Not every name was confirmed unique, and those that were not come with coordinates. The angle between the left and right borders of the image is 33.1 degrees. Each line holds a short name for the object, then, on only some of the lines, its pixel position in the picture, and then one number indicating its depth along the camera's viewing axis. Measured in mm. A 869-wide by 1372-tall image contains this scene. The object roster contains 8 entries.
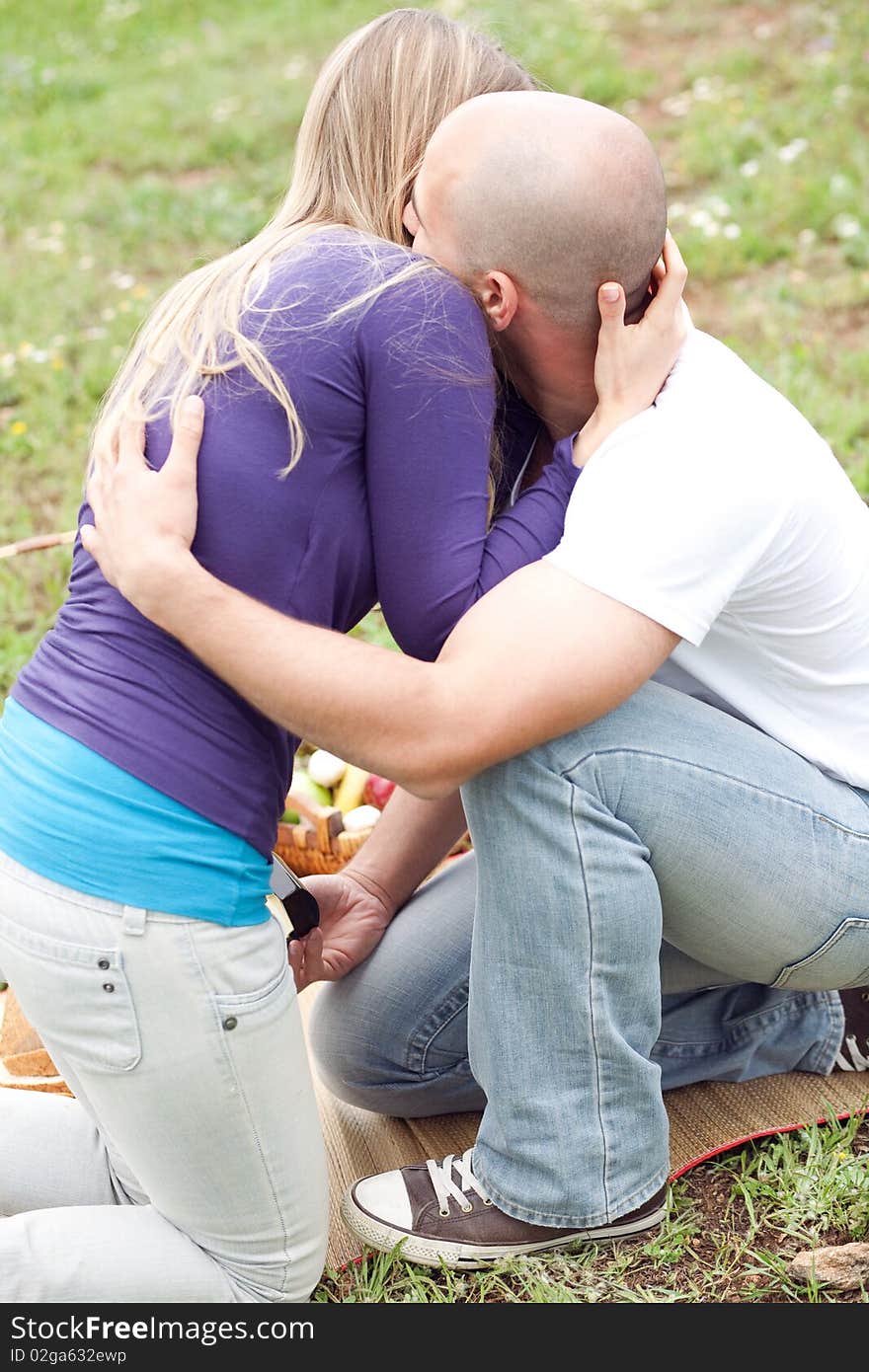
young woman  1673
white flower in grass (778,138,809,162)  5598
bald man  1665
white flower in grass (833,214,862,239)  5084
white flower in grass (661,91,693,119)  6387
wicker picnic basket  2732
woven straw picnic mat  2184
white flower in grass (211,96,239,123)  7195
